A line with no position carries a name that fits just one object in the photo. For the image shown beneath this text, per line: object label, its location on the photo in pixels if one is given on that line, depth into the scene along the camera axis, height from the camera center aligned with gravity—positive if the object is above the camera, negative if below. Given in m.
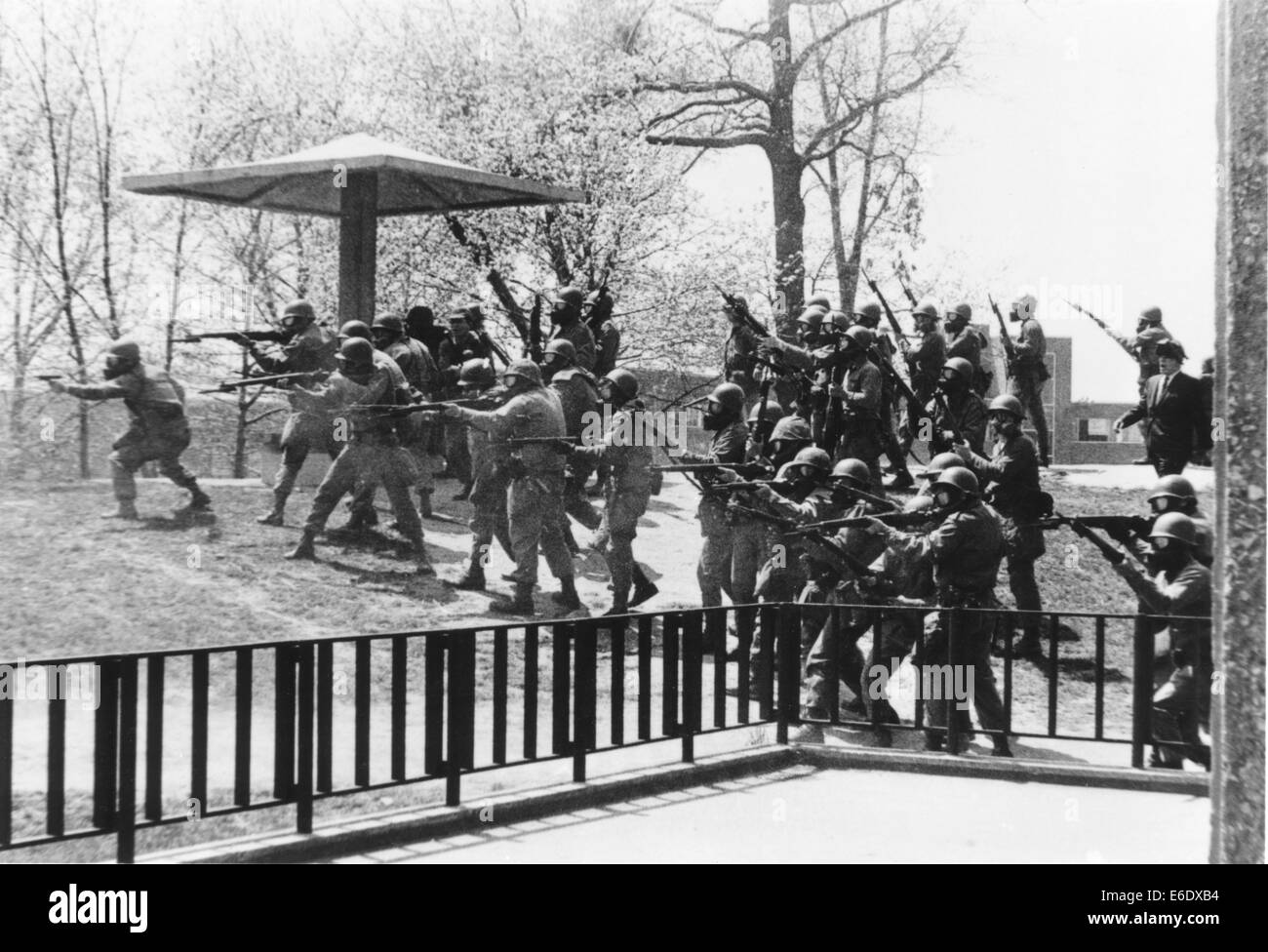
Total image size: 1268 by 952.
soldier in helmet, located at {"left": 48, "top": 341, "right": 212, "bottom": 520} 11.91 +0.30
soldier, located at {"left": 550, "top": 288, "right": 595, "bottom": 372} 13.96 +1.40
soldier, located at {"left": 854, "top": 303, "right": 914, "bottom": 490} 12.68 +0.62
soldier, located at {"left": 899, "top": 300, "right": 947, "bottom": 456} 13.80 +1.06
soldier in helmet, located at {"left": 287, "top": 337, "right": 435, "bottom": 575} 11.81 +0.10
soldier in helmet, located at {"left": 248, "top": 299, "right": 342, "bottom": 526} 12.34 +0.83
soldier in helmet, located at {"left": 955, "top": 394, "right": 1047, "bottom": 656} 10.85 -0.24
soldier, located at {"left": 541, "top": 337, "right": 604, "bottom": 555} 12.77 +0.55
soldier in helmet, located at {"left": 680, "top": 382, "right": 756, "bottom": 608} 10.95 -0.44
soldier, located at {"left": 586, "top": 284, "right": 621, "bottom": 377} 15.85 +1.48
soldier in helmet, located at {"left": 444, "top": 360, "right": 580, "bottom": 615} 11.36 -0.16
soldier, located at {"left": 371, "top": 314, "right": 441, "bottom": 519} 13.56 +0.93
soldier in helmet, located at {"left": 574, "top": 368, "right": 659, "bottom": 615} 11.52 -0.24
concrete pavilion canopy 12.52 +2.70
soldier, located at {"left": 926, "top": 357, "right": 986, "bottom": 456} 12.88 +0.51
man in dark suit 11.95 +0.44
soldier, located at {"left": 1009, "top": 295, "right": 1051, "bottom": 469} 15.30 +1.20
